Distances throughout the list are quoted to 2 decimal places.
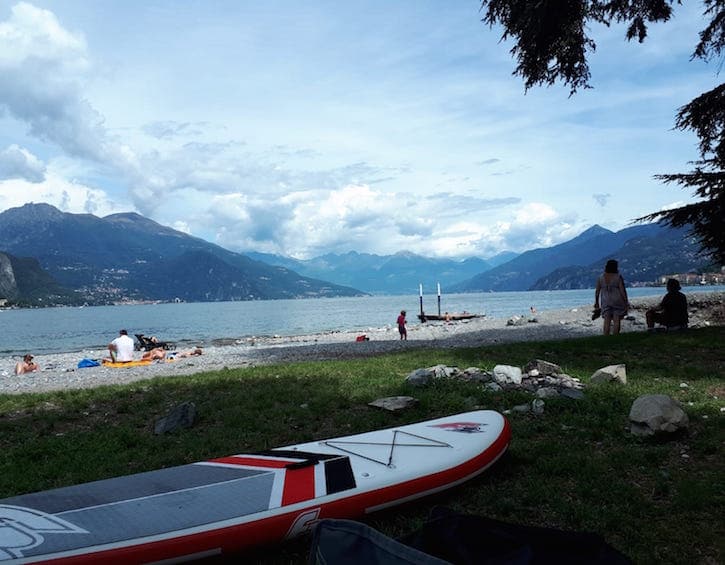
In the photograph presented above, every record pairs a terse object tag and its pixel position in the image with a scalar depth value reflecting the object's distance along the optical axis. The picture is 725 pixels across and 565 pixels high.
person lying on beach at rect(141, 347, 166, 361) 22.20
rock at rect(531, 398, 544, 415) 7.29
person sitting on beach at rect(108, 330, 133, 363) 20.38
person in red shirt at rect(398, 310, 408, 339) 26.20
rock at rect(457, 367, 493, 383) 9.28
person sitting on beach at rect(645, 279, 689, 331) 14.20
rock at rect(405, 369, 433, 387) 9.20
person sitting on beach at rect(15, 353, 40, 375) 19.70
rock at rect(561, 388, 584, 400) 7.67
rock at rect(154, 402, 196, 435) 7.37
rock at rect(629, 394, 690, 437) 5.91
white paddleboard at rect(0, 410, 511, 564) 3.51
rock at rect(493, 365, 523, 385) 9.00
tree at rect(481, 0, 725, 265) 11.08
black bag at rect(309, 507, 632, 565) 2.94
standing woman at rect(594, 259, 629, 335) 13.59
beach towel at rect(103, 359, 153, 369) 19.73
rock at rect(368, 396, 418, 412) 7.72
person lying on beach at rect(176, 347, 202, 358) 24.52
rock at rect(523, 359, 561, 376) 9.42
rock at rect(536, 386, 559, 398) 7.89
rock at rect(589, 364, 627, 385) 8.82
